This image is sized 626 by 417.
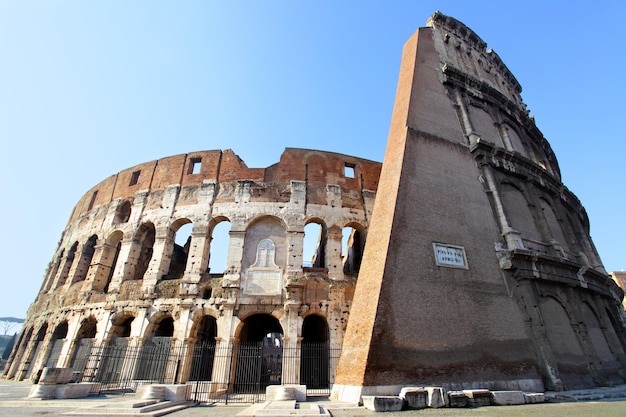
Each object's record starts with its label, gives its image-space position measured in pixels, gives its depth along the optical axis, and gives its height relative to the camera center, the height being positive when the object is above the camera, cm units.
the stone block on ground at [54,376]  768 -3
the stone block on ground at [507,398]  626 -48
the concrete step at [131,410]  521 -56
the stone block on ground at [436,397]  591 -44
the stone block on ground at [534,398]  659 -52
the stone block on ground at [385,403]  567 -51
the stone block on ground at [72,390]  767 -36
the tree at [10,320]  8651 +1342
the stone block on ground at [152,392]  712 -38
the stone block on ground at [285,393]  744 -44
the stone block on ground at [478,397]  614 -46
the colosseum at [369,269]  792 +328
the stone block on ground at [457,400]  599 -49
